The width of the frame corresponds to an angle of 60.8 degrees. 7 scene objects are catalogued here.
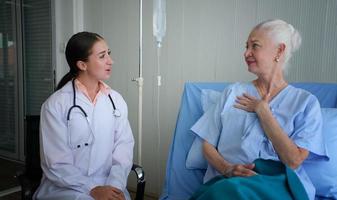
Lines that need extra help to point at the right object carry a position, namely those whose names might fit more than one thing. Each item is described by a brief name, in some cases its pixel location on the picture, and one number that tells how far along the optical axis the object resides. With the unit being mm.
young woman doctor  1245
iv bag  1725
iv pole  1644
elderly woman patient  1076
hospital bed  1197
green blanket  907
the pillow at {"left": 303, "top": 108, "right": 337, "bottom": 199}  1183
